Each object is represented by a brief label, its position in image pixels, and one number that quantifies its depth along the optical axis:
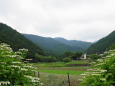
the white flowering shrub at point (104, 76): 2.58
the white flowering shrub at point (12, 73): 1.95
